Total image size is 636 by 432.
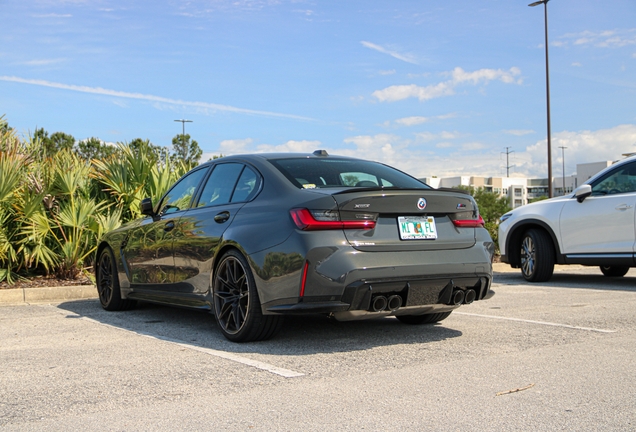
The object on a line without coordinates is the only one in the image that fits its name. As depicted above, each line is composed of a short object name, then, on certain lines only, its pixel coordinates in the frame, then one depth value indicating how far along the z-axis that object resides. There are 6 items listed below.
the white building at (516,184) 130.00
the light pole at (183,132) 60.01
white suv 9.48
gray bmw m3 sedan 4.91
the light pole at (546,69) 27.72
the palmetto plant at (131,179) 10.73
